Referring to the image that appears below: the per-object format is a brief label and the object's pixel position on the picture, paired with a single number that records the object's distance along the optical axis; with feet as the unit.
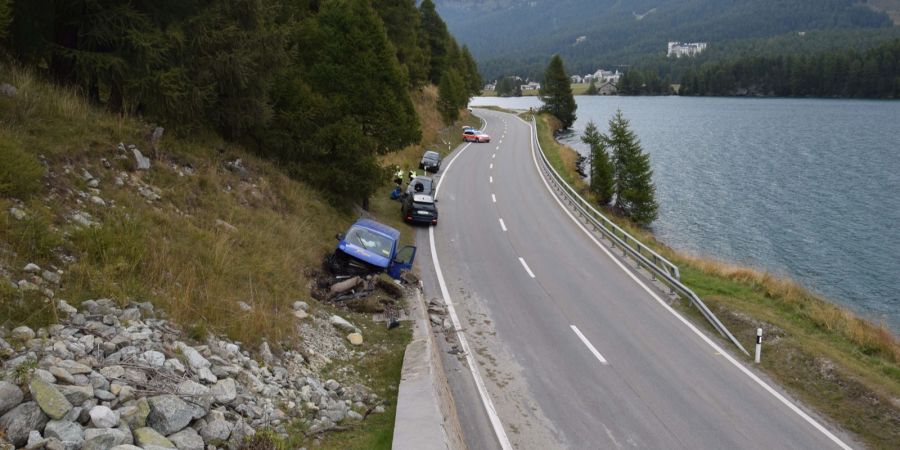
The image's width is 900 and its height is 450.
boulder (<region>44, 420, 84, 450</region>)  17.90
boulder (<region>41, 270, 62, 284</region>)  26.66
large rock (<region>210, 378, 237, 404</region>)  24.03
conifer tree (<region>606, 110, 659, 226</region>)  129.39
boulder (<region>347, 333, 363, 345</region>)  39.81
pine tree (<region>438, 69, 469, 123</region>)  209.05
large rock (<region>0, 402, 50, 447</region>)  17.62
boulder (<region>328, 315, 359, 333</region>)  40.93
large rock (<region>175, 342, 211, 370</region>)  25.63
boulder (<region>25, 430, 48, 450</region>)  17.42
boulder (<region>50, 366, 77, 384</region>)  20.31
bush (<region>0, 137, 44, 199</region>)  31.17
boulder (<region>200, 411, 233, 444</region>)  21.74
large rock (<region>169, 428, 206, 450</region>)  20.52
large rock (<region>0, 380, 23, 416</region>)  18.15
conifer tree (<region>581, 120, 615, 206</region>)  138.28
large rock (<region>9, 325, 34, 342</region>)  21.98
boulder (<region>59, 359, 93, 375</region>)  20.97
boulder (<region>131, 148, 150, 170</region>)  45.98
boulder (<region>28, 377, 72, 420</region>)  18.51
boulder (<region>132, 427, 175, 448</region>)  19.45
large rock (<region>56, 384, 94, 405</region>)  19.47
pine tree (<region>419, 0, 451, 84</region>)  240.32
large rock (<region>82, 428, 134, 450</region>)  18.22
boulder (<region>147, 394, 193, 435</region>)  20.83
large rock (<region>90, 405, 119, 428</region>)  19.07
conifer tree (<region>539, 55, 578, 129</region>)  300.40
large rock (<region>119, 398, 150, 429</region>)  20.04
